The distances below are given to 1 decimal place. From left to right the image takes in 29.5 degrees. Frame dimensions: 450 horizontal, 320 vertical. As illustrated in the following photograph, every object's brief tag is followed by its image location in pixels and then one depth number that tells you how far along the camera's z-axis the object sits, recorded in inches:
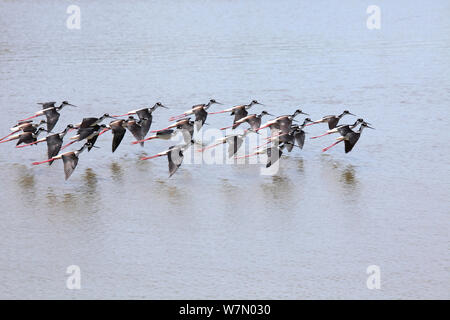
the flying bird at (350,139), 738.8
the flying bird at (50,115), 782.7
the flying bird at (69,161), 675.4
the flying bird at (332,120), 794.2
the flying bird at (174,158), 673.0
